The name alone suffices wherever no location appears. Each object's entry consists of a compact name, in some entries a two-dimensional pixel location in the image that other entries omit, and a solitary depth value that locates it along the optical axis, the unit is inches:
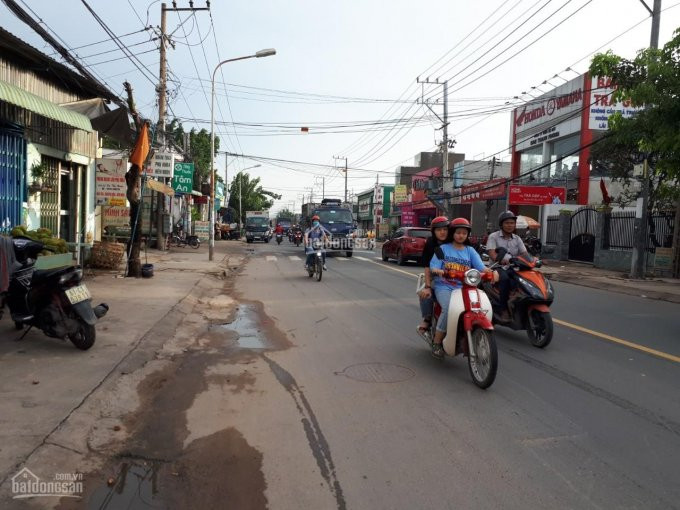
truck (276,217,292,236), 2180.5
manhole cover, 216.8
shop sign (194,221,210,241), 1228.5
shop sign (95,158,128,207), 565.0
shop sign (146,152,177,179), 663.8
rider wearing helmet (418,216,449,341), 232.2
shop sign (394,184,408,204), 2347.4
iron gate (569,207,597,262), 895.1
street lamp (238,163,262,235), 2578.2
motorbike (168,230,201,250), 1105.4
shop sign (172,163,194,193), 901.2
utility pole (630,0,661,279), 621.6
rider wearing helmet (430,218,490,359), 221.5
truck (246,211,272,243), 1748.3
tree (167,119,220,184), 1476.4
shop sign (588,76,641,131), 1101.1
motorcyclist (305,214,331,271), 567.8
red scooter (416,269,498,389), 198.5
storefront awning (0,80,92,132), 282.4
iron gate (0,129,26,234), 392.8
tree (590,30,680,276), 380.5
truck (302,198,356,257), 995.3
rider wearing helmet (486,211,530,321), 287.7
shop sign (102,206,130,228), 585.6
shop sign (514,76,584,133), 1171.8
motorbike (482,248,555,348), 270.5
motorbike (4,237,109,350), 235.9
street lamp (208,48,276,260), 799.1
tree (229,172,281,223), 2903.5
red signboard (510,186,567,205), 1095.6
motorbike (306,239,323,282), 571.5
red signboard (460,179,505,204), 1403.5
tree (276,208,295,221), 6044.8
